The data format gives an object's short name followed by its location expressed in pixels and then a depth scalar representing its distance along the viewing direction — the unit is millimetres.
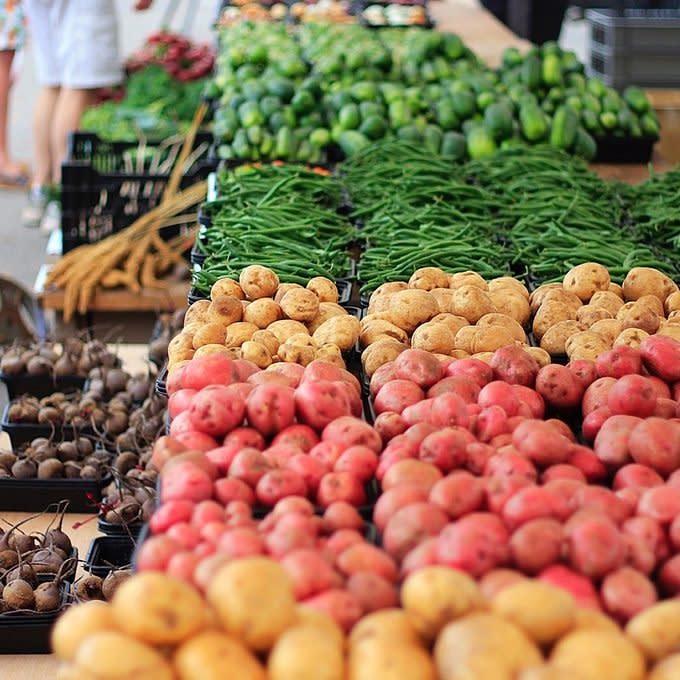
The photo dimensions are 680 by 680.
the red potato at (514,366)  2511
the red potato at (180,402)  2387
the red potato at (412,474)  2148
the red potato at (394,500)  2103
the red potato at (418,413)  2335
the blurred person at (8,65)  7121
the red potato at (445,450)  2196
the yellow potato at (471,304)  2781
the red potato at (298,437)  2276
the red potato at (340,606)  1938
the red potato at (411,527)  2043
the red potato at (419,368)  2469
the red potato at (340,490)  2168
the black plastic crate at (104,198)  4442
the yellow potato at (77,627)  1894
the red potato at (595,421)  2369
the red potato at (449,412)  2312
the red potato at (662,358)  2502
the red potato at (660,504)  2087
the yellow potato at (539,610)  1900
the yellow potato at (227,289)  2830
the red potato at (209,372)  2421
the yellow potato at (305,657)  1854
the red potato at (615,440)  2266
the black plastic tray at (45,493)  2986
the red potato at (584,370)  2498
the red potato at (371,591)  1961
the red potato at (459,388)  2423
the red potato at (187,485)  2131
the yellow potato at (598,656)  1854
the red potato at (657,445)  2221
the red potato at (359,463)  2213
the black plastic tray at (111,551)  2744
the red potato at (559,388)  2467
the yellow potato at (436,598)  1920
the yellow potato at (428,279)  2901
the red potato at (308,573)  1964
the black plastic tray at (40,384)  3394
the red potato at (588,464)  2236
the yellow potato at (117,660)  1846
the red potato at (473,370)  2502
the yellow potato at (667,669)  1850
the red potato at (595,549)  1993
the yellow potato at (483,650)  1841
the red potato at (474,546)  1986
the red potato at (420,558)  1997
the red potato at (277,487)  2155
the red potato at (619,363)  2499
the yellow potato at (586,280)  2886
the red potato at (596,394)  2423
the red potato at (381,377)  2492
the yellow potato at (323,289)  2874
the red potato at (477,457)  2208
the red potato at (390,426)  2335
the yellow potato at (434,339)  2642
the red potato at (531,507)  2053
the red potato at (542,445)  2221
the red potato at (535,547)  1999
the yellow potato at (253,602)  1888
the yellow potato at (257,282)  2843
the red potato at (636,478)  2182
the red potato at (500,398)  2369
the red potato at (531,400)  2421
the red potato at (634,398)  2364
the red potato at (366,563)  2005
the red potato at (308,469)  2195
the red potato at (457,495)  2085
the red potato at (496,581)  1951
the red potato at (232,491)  2141
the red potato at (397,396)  2408
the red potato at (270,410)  2300
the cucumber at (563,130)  4301
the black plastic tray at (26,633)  2592
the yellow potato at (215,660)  1856
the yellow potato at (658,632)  1907
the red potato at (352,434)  2266
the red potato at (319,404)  2323
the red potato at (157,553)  2007
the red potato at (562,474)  2177
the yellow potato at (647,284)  2874
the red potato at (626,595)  1964
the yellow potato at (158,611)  1880
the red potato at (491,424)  2312
